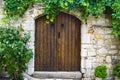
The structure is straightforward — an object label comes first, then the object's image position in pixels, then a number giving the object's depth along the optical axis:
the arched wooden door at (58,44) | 7.43
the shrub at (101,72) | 7.02
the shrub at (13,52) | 6.52
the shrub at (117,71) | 7.19
